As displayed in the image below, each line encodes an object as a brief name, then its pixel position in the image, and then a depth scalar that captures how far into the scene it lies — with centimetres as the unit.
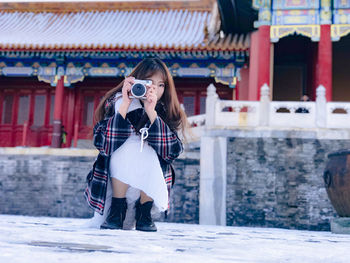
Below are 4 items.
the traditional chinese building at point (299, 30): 889
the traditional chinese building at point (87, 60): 1016
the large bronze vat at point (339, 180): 515
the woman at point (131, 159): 268
